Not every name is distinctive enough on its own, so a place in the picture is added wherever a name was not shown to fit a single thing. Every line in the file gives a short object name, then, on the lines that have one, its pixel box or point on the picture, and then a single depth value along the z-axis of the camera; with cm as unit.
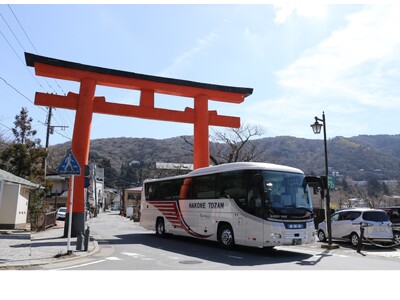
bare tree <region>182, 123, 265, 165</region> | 3572
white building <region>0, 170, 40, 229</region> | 2223
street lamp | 1517
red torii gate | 1697
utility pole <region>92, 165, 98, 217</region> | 6269
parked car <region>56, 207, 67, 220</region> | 4050
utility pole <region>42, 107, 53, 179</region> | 3432
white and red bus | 1178
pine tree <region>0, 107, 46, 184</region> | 2662
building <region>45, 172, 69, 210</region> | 5374
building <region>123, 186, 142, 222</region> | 7441
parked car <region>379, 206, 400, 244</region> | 1698
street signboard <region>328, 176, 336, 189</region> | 1773
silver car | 1495
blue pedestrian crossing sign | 1114
